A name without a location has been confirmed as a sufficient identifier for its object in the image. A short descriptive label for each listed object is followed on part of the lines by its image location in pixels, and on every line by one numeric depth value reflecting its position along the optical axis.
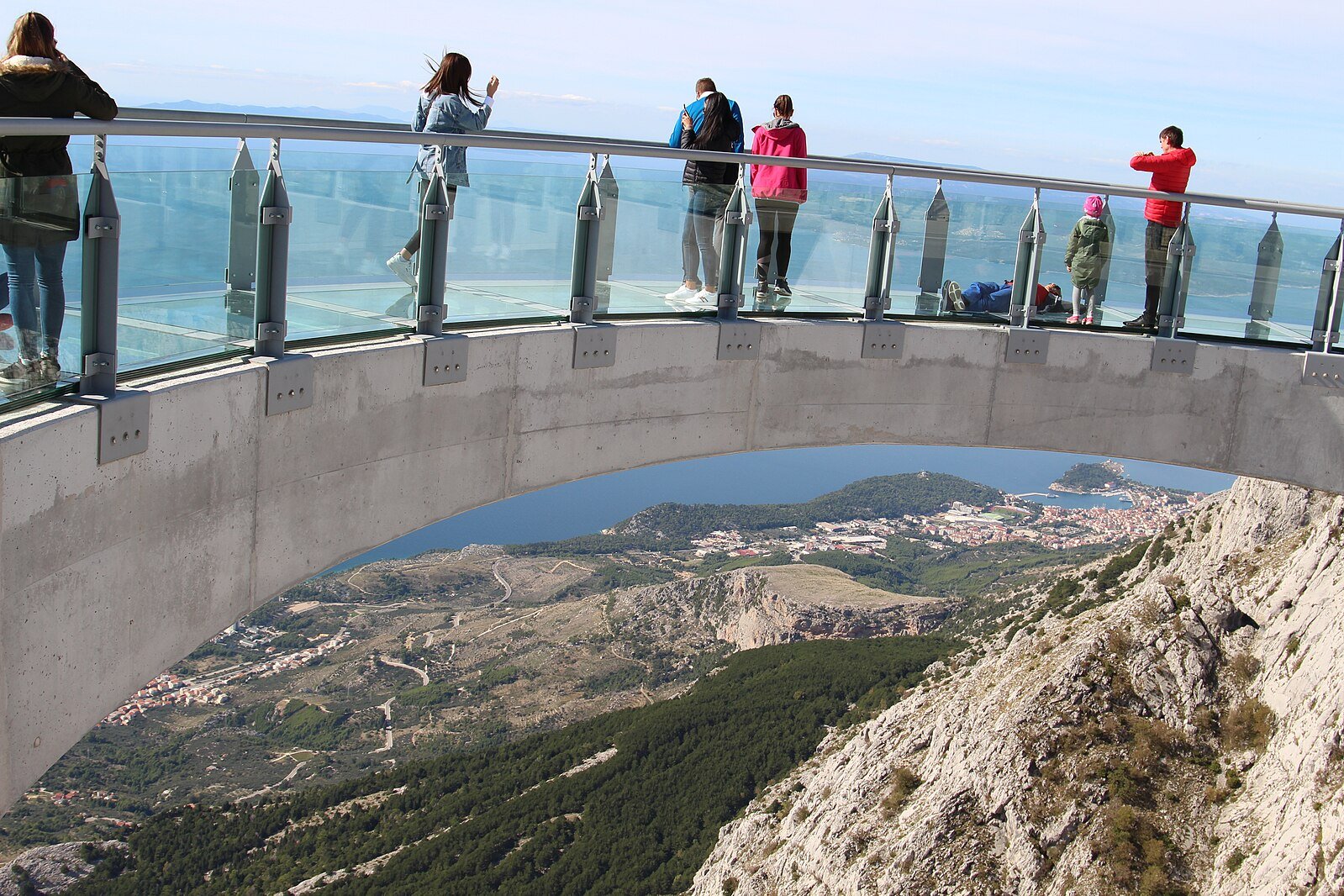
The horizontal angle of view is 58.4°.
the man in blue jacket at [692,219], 10.32
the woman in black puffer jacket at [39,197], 5.55
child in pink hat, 12.06
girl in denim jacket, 9.05
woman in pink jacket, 10.73
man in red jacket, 12.18
